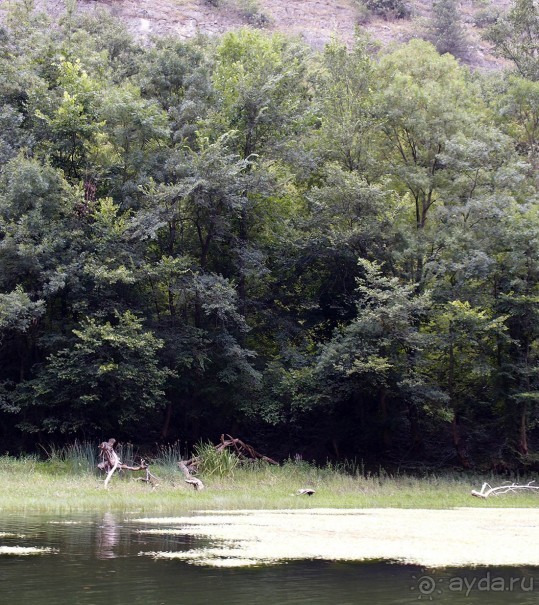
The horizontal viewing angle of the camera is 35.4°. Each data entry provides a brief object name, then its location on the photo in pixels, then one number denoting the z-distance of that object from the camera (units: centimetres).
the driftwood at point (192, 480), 2509
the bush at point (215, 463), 2803
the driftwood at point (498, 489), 2481
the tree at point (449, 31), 9850
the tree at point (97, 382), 3048
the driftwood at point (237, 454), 2823
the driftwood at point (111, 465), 2538
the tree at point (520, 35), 4556
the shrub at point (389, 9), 11156
